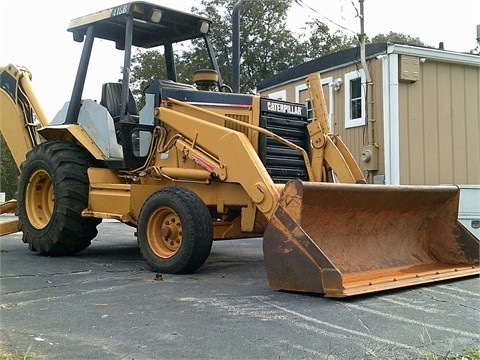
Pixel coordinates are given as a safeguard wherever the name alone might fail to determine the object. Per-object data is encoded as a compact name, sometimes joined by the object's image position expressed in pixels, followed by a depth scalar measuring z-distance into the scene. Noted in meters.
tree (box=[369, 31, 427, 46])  36.05
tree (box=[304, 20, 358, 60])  31.84
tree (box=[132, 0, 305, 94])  30.39
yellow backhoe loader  5.45
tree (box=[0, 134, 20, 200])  33.19
